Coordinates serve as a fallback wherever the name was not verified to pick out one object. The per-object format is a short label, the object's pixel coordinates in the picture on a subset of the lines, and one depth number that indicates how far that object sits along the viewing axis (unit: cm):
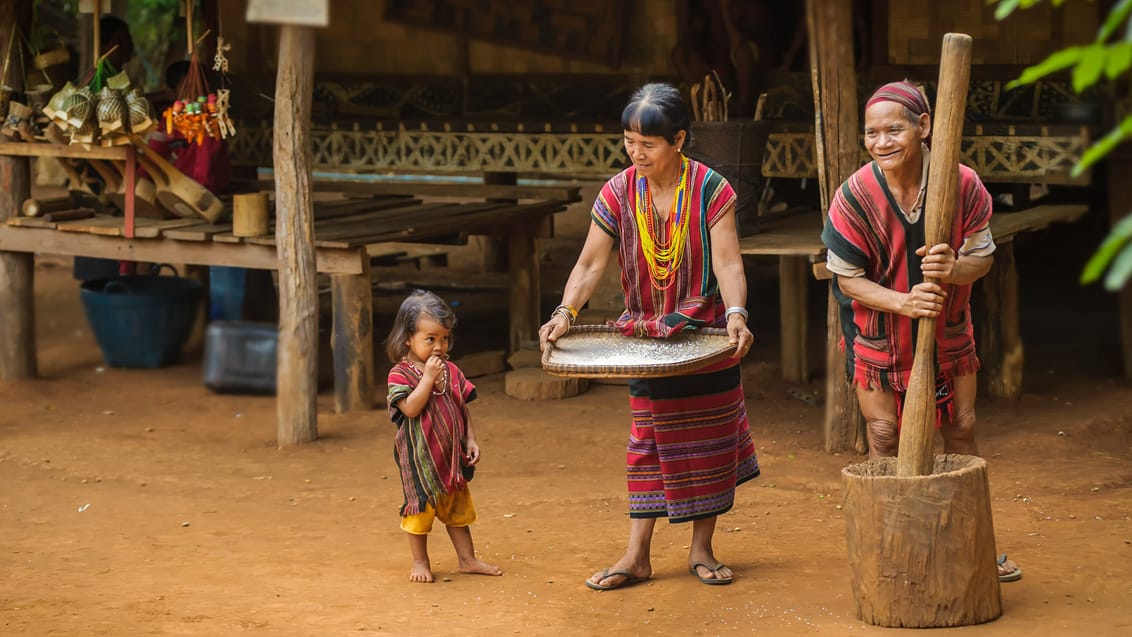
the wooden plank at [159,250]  1689
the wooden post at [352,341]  1706
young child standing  1012
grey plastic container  1823
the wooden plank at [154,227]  1782
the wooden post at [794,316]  1766
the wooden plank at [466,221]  1739
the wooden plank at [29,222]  1866
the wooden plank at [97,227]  1806
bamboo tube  1697
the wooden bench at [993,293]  1595
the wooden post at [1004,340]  1695
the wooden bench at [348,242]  1706
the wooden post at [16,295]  1909
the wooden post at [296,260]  1555
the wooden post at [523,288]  1939
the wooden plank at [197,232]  1745
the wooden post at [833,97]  1404
